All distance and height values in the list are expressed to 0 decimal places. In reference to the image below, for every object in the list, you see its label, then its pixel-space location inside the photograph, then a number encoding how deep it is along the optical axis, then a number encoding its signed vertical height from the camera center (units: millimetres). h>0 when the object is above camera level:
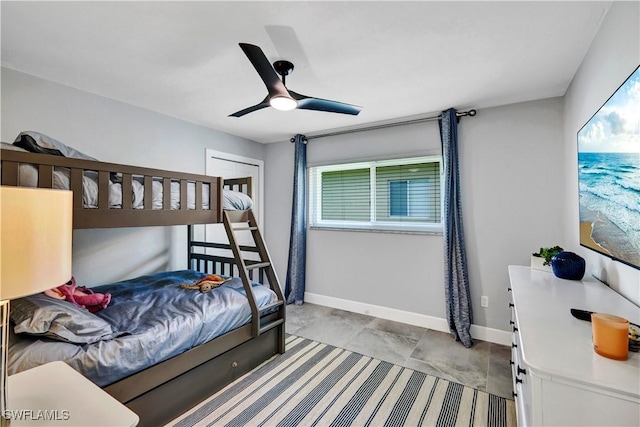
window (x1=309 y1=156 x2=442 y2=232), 3150 +282
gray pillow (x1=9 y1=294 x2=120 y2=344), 1348 -511
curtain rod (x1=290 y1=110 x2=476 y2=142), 2809 +1062
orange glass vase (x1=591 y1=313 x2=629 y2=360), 802 -340
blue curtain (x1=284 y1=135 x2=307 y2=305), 3805 -110
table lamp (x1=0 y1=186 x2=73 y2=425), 589 -63
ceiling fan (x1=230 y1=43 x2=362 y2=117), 1525 +809
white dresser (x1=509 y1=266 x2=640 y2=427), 721 -412
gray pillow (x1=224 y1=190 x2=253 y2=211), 2438 +147
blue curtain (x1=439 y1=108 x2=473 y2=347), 2758 -194
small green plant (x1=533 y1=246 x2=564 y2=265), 1982 -247
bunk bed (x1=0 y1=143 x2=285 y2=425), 1470 -28
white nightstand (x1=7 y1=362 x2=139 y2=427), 801 -572
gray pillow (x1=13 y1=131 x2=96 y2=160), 1482 +390
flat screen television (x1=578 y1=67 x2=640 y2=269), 1135 +203
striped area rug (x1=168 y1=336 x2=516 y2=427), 1728 -1219
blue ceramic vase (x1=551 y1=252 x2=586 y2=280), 1676 -284
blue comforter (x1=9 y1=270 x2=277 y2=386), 1342 -647
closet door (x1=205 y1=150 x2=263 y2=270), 3547 +604
